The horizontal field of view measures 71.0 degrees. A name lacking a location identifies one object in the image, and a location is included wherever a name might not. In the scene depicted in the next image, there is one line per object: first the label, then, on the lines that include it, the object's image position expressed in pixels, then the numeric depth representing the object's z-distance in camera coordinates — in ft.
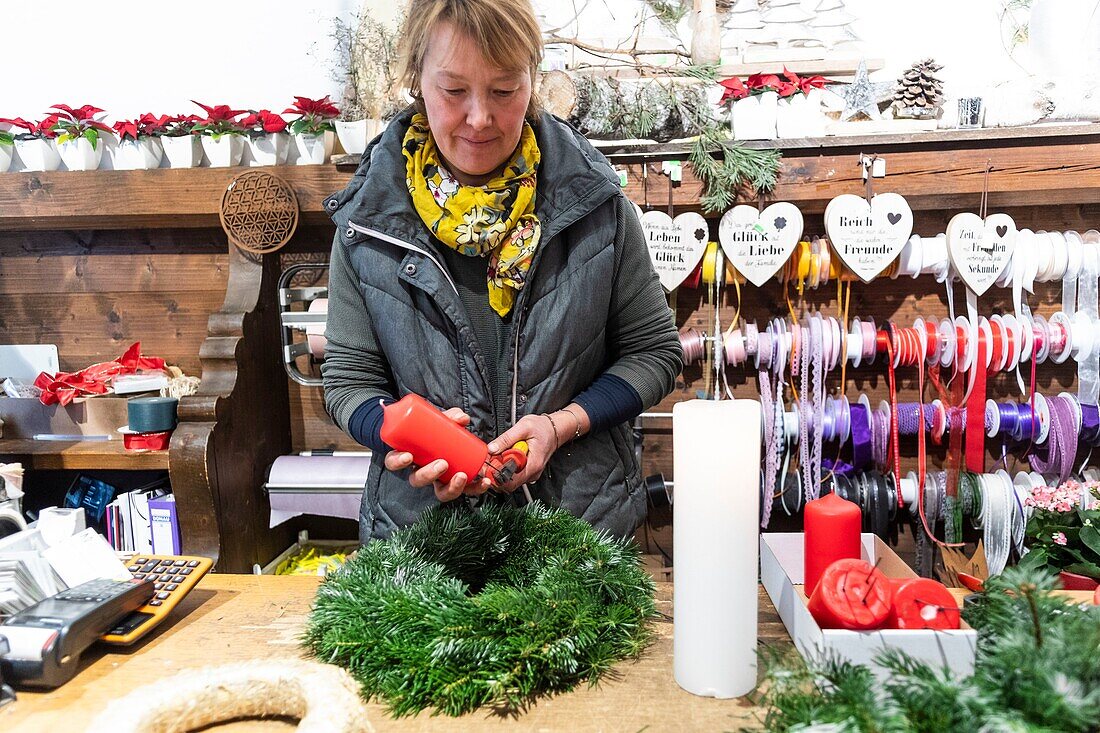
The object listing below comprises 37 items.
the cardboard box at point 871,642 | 2.26
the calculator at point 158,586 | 2.95
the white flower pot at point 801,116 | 6.93
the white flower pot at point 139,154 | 7.56
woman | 4.13
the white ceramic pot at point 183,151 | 7.50
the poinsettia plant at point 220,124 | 7.37
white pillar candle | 2.37
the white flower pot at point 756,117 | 6.91
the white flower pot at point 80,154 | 7.63
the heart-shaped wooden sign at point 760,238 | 7.08
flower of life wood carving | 7.34
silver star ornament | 6.94
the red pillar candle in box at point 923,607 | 2.34
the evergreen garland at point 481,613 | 2.48
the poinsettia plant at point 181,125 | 7.47
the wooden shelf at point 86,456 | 6.95
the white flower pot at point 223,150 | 7.44
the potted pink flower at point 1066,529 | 6.03
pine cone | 6.95
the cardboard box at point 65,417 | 7.34
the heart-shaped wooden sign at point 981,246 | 7.01
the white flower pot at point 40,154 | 7.75
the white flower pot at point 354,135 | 7.18
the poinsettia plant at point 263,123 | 7.32
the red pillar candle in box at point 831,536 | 2.75
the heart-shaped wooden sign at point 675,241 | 7.13
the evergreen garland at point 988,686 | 1.74
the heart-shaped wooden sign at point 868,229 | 6.84
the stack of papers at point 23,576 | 2.98
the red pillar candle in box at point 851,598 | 2.34
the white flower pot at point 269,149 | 7.45
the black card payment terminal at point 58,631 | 2.62
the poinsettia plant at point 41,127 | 7.68
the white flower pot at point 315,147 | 7.43
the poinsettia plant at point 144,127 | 7.49
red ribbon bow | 7.36
